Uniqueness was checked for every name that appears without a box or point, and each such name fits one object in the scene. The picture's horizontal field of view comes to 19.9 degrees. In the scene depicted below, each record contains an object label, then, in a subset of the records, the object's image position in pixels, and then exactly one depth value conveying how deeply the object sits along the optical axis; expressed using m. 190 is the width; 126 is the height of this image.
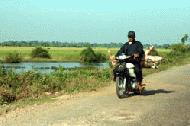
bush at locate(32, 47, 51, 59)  92.21
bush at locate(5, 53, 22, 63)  70.86
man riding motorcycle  14.13
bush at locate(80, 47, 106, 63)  79.31
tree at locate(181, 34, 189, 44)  62.33
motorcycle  13.95
